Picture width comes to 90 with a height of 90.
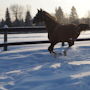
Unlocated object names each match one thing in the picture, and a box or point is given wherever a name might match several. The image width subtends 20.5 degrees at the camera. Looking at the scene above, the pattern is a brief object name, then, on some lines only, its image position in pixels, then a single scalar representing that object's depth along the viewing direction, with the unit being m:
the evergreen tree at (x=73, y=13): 110.38
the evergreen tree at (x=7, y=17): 74.59
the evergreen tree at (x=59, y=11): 100.84
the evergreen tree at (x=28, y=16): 89.31
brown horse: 9.20
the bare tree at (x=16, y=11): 101.24
